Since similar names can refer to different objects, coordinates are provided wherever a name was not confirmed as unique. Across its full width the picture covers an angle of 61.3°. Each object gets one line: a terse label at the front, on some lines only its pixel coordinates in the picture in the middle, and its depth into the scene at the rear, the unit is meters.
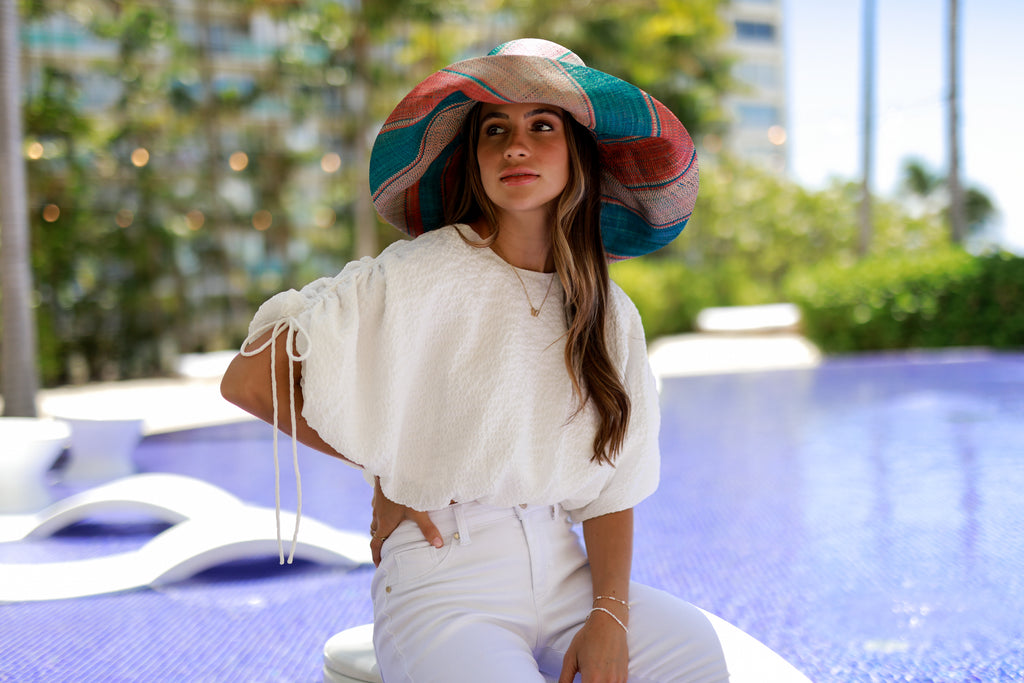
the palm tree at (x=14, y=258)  6.31
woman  1.42
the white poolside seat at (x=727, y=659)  1.46
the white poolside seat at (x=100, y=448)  5.16
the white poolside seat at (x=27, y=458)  4.15
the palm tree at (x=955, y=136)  13.44
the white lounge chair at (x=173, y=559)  3.22
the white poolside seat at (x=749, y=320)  15.43
